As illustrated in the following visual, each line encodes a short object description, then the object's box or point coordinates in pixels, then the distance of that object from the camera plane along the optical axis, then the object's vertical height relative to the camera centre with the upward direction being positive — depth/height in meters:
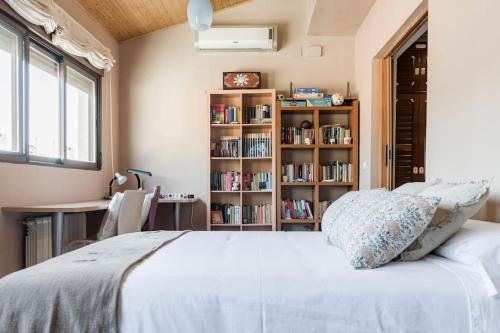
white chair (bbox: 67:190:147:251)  2.63 -0.42
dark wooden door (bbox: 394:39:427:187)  3.76 +0.55
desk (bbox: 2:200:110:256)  2.32 -0.34
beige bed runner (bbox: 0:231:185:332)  1.05 -0.43
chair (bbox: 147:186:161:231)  3.15 -0.43
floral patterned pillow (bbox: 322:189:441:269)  1.22 -0.25
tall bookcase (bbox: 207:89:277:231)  4.02 +0.05
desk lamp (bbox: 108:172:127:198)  3.70 -0.20
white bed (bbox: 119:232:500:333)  1.03 -0.43
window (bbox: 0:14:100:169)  2.52 +0.53
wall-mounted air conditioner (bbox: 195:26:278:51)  4.09 +1.55
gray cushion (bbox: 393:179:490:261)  1.32 -0.23
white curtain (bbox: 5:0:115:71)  2.50 +1.14
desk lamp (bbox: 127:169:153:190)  3.93 -0.10
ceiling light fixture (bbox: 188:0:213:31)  2.58 +1.16
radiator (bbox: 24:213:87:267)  2.55 -0.60
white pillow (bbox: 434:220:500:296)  1.08 -0.31
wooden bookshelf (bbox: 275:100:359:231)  3.95 +0.11
